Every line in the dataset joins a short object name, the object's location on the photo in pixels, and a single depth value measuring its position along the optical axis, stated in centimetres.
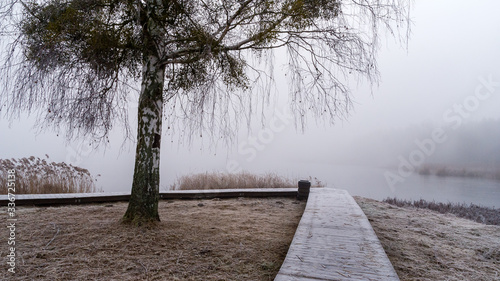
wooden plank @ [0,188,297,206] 531
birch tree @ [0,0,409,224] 343
